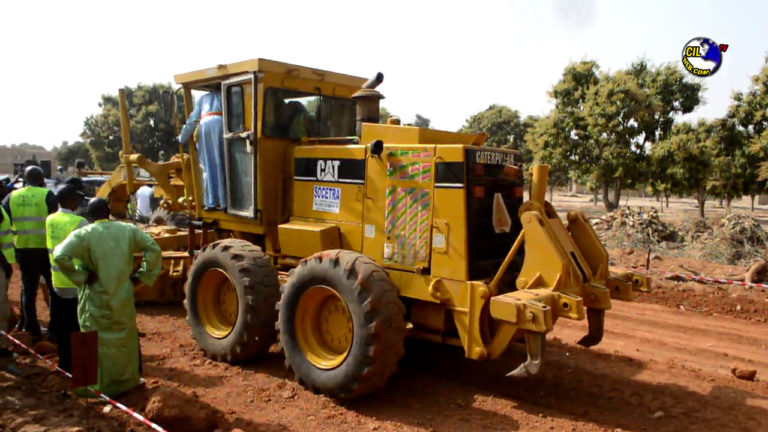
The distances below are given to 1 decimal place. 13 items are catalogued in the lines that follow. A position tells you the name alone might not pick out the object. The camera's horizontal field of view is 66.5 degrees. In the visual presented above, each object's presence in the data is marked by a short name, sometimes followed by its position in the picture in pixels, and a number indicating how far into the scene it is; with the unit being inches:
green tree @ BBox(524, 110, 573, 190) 799.1
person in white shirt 529.1
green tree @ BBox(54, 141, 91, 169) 1614.2
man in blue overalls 264.4
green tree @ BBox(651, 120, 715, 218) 735.7
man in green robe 179.8
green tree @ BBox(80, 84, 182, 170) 1185.4
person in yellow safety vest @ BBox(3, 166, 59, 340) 245.6
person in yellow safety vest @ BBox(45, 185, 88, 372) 207.5
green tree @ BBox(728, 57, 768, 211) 678.5
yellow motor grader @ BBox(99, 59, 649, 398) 183.9
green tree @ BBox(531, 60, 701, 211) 749.9
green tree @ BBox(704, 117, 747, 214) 718.5
